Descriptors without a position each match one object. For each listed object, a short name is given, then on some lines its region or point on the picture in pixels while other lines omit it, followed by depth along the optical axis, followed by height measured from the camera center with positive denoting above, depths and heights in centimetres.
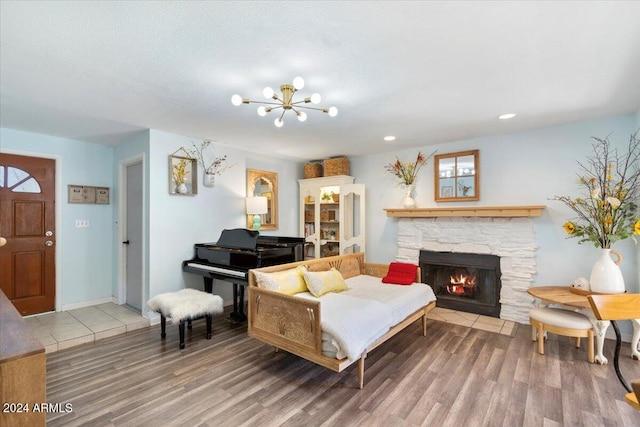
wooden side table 272 -86
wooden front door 367 -20
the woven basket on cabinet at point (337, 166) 518 +83
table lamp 454 +14
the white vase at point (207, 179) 419 +49
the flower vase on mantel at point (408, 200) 455 +21
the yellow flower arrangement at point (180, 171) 391 +57
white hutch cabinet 512 -2
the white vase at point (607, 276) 286 -61
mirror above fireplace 418 +53
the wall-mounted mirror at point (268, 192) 505 +39
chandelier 205 +85
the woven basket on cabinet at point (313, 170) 548 +81
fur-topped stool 300 -95
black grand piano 336 -50
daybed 225 -86
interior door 397 -30
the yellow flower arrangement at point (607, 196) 299 +17
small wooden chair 161 -51
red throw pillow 353 -73
